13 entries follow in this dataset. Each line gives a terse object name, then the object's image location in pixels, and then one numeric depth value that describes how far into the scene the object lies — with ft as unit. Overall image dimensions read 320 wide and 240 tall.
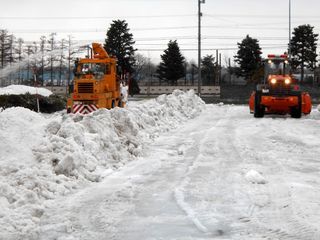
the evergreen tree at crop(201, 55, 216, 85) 268.76
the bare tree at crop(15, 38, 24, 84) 265.30
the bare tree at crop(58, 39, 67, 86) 267.29
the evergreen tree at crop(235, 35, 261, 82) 227.81
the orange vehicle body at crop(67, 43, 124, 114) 74.02
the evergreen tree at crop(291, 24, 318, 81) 215.92
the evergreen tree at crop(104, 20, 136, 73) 214.28
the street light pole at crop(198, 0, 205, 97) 134.51
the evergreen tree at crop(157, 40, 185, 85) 233.55
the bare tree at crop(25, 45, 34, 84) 275.30
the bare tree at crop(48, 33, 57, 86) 268.21
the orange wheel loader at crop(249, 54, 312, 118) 74.28
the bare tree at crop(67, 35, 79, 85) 267.27
